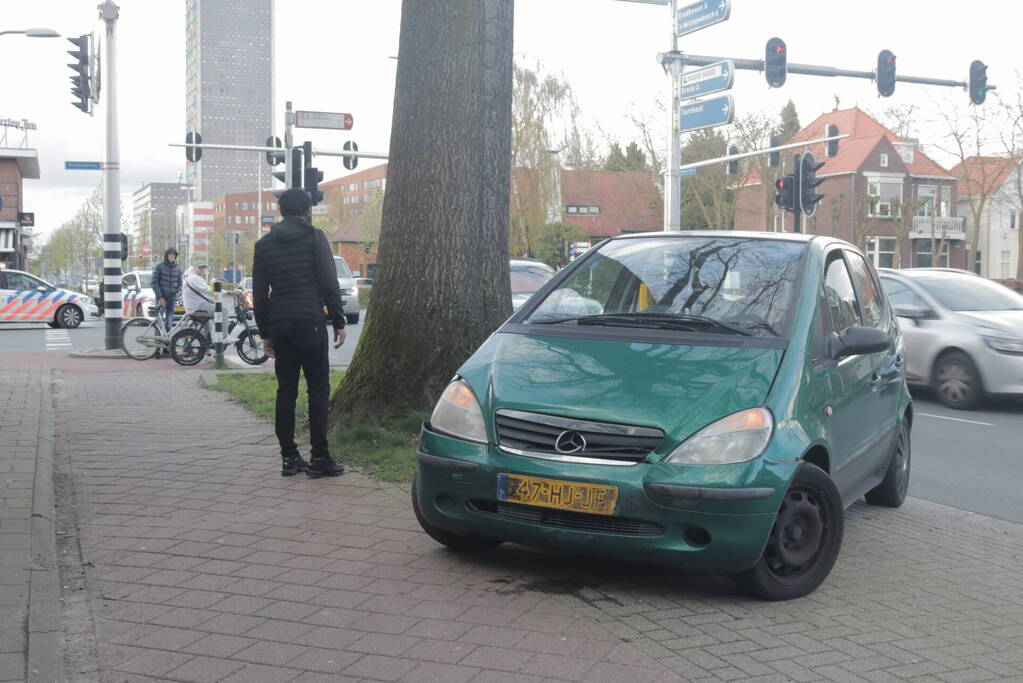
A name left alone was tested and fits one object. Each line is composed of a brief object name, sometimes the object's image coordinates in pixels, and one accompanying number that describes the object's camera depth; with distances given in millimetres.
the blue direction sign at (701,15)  17219
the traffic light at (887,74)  19891
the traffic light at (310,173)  17594
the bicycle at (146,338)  17484
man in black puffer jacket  6938
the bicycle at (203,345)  16469
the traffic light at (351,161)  28172
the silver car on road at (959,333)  11719
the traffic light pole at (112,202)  19000
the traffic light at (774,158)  31391
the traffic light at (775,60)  19062
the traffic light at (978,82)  20891
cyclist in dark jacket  18047
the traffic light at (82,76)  19828
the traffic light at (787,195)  20453
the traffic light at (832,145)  27031
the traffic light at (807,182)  20094
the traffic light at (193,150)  29812
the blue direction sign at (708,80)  17891
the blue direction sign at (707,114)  17938
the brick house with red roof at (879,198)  61844
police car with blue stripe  29484
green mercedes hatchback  4406
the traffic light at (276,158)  24641
